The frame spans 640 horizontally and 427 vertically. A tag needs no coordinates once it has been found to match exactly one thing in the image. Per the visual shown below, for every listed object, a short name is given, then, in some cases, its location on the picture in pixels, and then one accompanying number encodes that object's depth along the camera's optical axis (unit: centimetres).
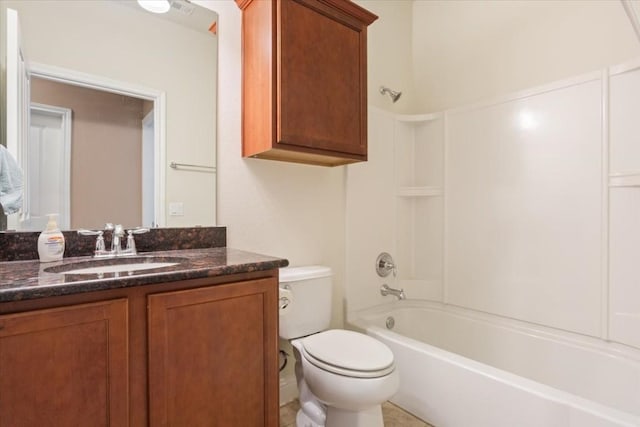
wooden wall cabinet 148
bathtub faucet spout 213
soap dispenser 113
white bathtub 127
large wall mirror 125
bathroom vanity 75
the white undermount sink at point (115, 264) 108
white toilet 126
